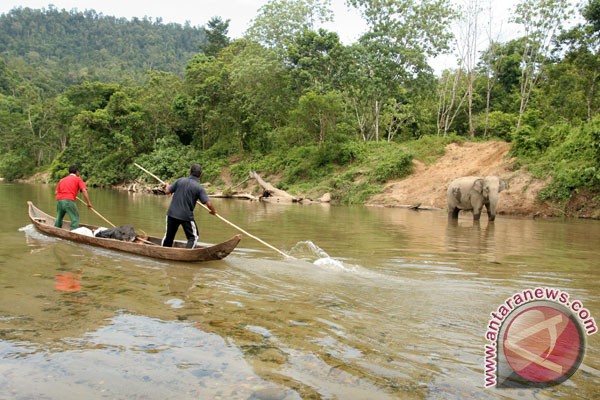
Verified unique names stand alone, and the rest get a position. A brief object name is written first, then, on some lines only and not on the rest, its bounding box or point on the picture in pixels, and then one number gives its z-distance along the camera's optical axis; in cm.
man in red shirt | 1112
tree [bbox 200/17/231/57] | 6106
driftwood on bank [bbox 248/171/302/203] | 2875
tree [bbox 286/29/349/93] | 3262
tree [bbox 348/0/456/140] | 3075
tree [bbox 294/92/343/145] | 3019
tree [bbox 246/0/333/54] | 3647
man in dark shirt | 894
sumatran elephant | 1736
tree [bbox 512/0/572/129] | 2778
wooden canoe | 846
